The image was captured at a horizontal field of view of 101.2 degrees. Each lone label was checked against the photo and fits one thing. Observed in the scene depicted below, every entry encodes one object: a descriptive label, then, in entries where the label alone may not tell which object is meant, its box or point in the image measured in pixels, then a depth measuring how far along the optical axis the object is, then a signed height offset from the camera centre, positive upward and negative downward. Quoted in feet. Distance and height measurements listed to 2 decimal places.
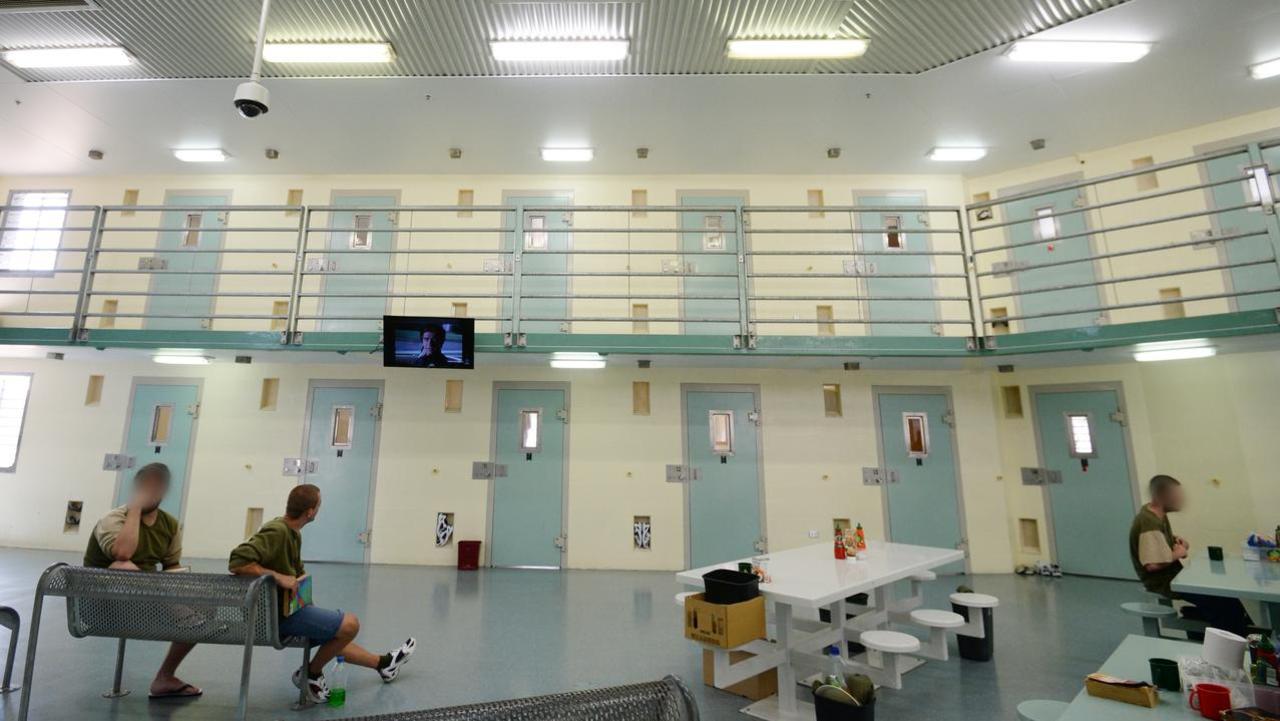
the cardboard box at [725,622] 8.94 -3.01
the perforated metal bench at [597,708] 2.94 -1.49
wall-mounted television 17.66 +3.53
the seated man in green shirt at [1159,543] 12.22 -2.23
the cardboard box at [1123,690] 5.99 -2.79
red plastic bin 20.81 -4.21
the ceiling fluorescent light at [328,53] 16.66 +12.52
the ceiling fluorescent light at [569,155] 22.61 +12.56
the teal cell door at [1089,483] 19.90 -1.33
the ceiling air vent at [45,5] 15.11 +12.65
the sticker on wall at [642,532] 21.34 -3.36
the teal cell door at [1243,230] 18.44 +7.75
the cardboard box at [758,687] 10.25 -4.63
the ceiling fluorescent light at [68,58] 17.13 +12.71
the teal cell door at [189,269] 23.49 +7.96
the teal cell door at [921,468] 21.16 -0.81
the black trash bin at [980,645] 11.96 -4.47
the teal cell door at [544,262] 22.86 +8.23
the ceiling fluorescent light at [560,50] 16.58 +12.54
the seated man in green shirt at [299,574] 8.95 -2.20
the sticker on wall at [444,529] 21.50 -3.26
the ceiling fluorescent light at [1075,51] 16.34 +12.35
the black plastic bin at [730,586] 9.52 -2.50
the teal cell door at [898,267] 22.82 +7.90
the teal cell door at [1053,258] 21.45 +7.91
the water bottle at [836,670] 8.25 -3.91
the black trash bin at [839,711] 7.77 -3.91
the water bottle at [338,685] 9.70 -4.49
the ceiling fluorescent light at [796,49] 16.55 +12.53
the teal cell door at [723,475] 21.16 -1.09
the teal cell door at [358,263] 23.15 +8.18
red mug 5.62 -2.68
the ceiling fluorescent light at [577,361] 18.94 +3.27
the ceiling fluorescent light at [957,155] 22.26 +12.38
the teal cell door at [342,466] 21.50 -0.72
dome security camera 10.84 +7.18
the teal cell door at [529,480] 21.29 -1.29
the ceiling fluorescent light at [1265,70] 17.28 +12.36
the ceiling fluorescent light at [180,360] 20.52 +3.53
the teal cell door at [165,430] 22.24 +0.78
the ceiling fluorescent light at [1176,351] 15.80 +3.07
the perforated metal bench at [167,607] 8.33 -2.56
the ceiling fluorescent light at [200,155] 22.84 +12.70
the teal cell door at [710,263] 22.80 +8.07
